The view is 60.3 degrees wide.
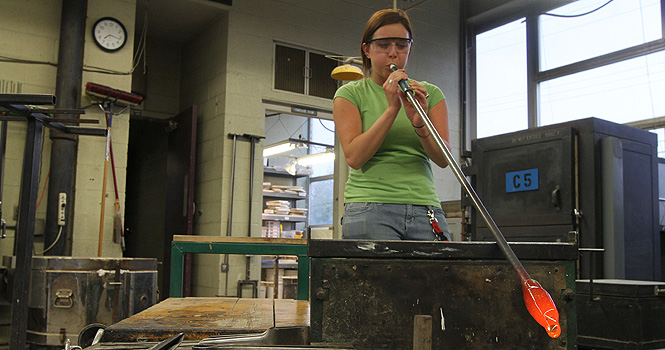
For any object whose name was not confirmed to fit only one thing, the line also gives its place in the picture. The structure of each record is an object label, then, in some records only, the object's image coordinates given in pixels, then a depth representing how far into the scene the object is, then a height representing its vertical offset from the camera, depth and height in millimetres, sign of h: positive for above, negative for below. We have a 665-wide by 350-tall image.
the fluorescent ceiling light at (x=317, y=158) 8453 +1176
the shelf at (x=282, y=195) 7609 +529
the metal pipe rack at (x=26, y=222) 3262 +32
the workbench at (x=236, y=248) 2146 -58
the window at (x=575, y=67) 5742 +1948
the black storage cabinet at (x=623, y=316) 2580 -330
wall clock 5328 +1832
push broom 5027 +1154
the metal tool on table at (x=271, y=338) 928 -174
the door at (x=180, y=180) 6176 +580
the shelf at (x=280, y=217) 7332 +219
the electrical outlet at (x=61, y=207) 4828 +182
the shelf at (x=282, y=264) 6727 -349
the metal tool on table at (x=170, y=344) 811 -163
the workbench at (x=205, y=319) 1066 -190
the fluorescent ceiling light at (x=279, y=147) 8055 +1268
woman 1297 +214
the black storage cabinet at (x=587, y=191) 3660 +348
